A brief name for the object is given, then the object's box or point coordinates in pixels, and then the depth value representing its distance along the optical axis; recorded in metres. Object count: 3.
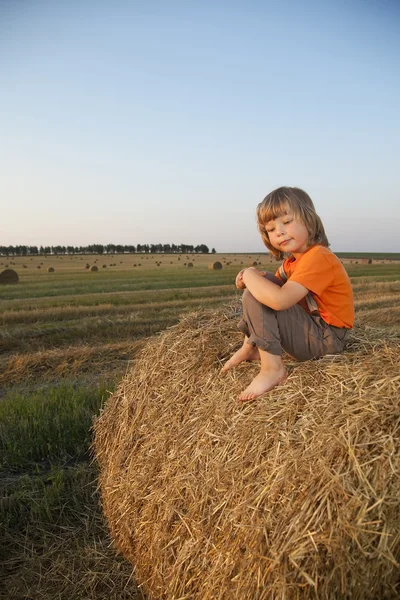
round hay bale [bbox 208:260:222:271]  33.50
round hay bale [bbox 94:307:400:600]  1.90
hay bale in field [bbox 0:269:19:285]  24.91
